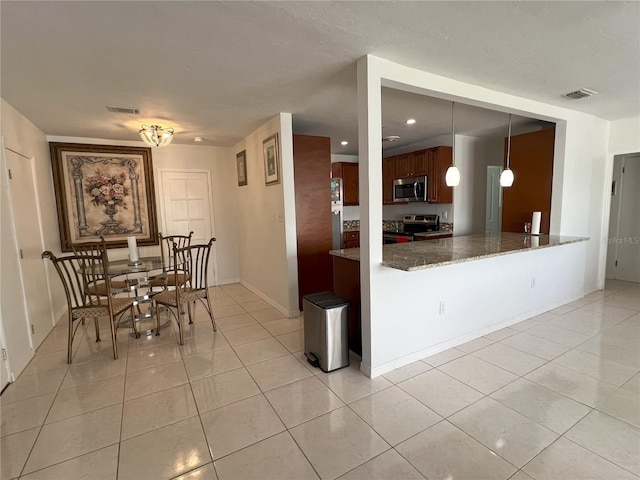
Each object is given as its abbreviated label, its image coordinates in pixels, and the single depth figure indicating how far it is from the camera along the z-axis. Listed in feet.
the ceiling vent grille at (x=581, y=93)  9.71
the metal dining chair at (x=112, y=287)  10.60
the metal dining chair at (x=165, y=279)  11.39
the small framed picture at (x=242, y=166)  15.16
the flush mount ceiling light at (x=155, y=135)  10.99
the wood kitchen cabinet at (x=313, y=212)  12.54
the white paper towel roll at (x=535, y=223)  12.30
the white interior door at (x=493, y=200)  17.75
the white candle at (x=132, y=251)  11.28
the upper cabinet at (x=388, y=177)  18.53
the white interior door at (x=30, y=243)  9.41
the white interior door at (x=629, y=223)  15.54
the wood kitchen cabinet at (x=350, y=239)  18.09
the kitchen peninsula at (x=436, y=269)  8.13
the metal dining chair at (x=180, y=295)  10.16
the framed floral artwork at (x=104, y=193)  13.70
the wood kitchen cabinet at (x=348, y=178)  19.01
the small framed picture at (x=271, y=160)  11.65
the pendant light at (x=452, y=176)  9.75
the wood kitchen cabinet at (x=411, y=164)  16.55
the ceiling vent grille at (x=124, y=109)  9.80
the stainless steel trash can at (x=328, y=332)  8.09
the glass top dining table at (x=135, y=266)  10.09
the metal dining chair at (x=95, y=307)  8.83
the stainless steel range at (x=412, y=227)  17.12
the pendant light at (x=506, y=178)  10.94
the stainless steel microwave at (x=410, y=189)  16.49
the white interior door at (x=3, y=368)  7.64
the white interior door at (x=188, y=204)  16.01
